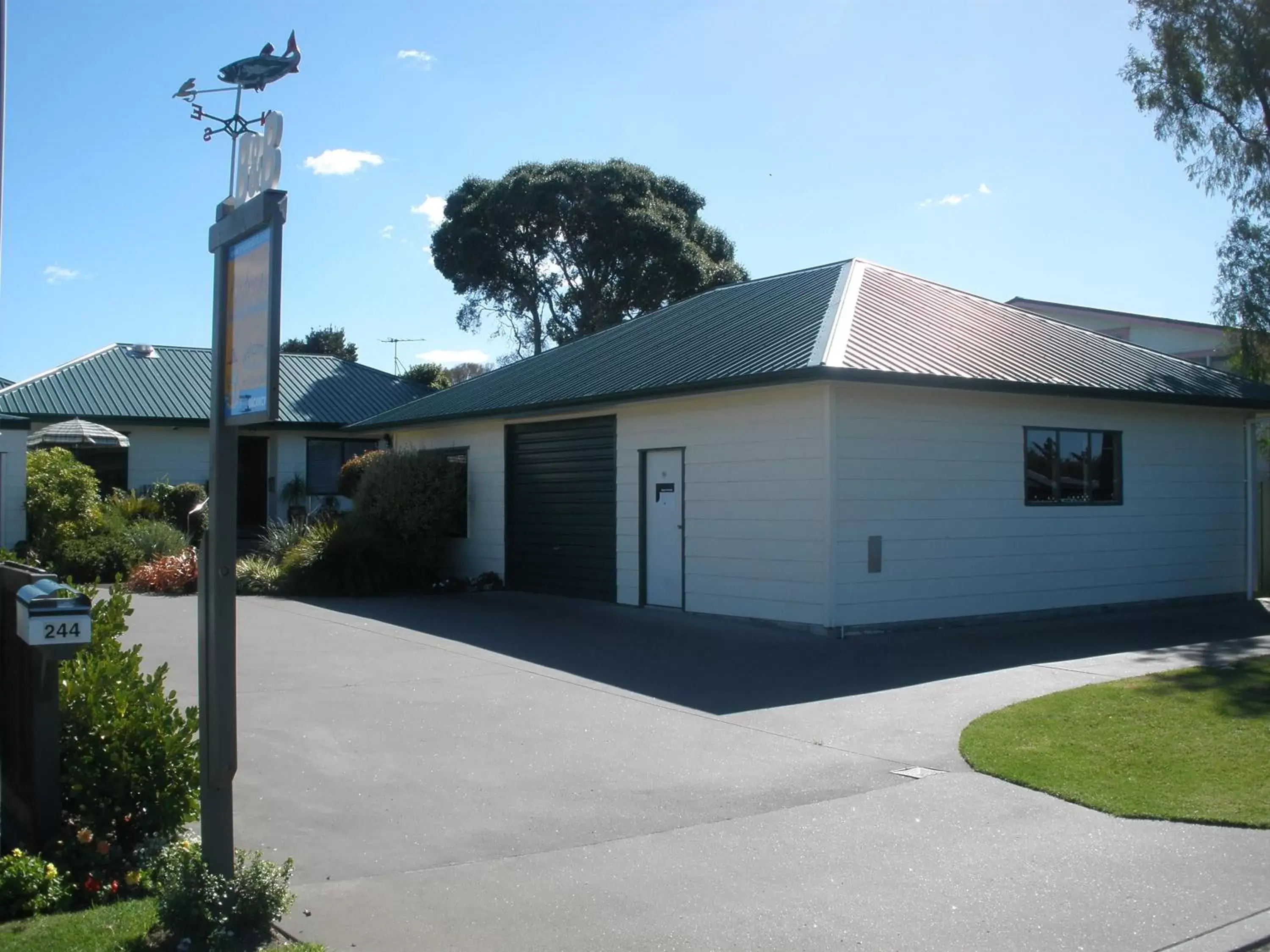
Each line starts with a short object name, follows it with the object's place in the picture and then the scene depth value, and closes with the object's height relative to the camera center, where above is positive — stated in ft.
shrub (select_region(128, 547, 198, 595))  64.95 -3.34
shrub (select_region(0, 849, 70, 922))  17.69 -5.66
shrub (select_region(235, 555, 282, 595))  64.85 -3.46
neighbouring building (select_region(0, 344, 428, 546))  90.99 +8.13
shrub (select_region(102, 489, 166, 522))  80.43 +0.65
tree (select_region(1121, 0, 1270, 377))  73.46 +27.82
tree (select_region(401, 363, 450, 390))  120.16 +14.72
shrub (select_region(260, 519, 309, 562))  68.85 -1.40
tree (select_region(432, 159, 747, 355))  139.95 +32.74
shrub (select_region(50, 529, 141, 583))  69.10 -2.42
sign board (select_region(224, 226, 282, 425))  15.51 +2.58
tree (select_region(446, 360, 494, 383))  262.26 +32.89
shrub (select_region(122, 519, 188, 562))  71.46 -1.39
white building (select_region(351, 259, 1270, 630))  45.93 +2.40
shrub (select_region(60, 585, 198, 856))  19.79 -4.11
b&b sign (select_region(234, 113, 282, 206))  16.37 +5.02
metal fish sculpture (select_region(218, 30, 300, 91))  16.90 +6.50
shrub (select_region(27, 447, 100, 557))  71.36 +1.04
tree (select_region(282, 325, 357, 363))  224.74 +33.00
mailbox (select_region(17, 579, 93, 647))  18.43 -1.61
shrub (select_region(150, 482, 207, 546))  85.43 +1.15
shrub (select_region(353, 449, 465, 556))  68.74 +1.10
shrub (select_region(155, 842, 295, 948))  15.60 -5.16
